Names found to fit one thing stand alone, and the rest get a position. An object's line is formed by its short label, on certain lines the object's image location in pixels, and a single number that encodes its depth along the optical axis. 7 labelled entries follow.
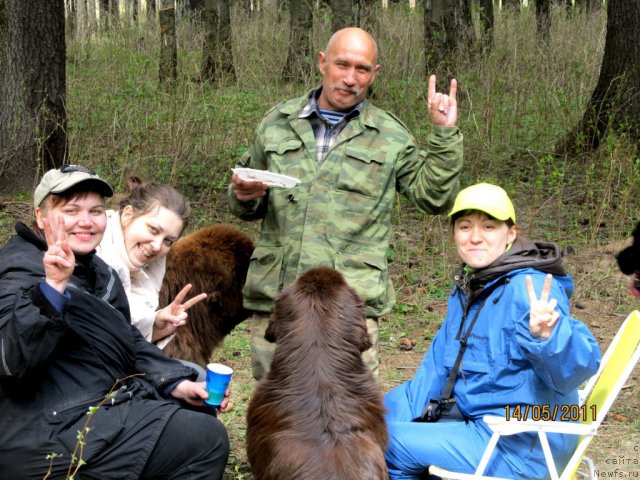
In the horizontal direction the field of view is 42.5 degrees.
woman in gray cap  2.97
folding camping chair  3.36
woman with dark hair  3.95
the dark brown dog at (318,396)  3.18
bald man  4.34
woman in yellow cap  3.36
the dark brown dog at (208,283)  4.92
